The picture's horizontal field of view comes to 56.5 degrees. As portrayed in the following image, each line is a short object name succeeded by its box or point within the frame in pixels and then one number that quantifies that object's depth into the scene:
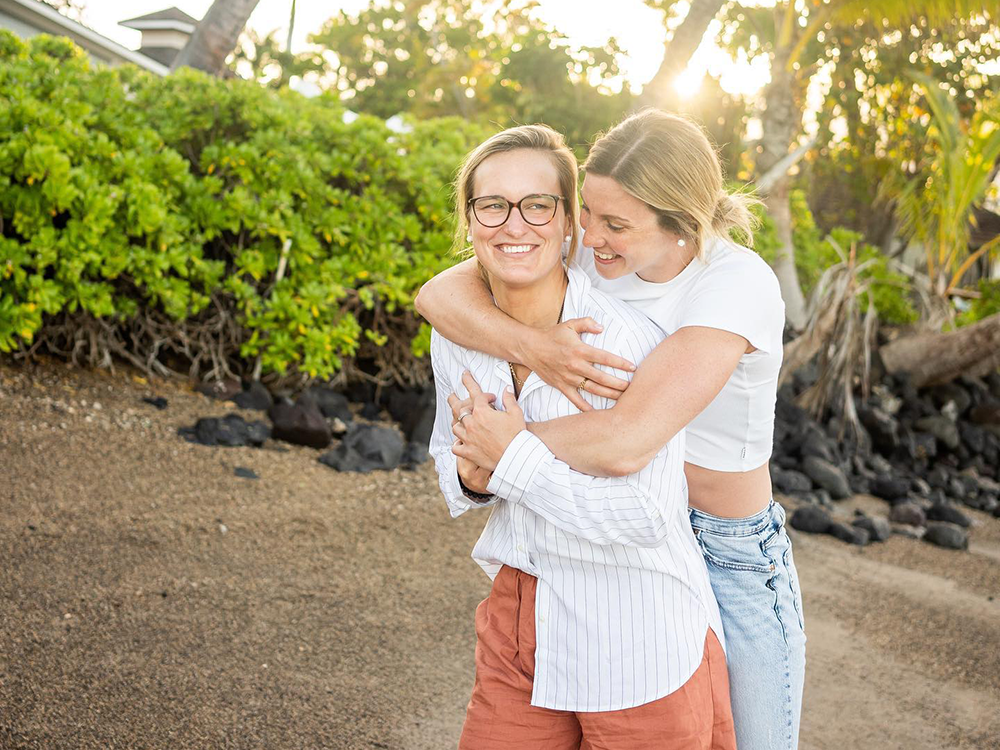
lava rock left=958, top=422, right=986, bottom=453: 10.25
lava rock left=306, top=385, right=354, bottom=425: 6.64
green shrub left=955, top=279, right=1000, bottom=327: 12.73
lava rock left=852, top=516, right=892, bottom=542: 6.68
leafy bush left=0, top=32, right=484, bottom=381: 5.29
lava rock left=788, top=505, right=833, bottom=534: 6.59
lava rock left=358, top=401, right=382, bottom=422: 7.02
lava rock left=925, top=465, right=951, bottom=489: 9.12
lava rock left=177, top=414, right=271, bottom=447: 5.74
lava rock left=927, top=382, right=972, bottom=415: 10.89
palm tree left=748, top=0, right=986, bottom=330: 11.17
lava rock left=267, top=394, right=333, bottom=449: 6.07
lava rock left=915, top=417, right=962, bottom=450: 10.10
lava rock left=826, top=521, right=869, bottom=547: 6.51
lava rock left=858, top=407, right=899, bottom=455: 9.52
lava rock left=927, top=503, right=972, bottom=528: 7.50
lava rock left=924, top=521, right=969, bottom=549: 6.76
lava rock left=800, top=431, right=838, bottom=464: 8.33
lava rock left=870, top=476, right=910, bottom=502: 8.01
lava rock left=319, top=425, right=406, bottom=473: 6.07
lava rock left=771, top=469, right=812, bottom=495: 7.72
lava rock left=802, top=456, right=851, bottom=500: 7.88
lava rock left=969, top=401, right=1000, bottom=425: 10.73
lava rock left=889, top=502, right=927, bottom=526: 7.34
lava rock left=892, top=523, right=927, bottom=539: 7.00
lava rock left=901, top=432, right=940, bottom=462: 9.69
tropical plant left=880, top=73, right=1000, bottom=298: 11.30
